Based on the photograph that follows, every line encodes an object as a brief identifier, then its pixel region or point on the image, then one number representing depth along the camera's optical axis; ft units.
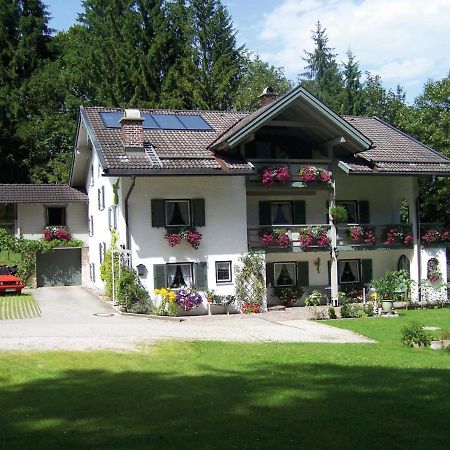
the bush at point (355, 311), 78.59
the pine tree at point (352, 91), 177.99
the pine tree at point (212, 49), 152.05
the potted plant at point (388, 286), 88.84
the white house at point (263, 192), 81.87
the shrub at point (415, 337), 53.42
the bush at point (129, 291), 77.61
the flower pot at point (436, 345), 52.95
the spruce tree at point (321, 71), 198.29
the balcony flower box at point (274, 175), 85.20
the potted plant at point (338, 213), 88.07
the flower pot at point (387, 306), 79.77
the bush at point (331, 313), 76.64
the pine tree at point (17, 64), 159.22
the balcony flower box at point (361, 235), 89.45
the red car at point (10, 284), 94.27
